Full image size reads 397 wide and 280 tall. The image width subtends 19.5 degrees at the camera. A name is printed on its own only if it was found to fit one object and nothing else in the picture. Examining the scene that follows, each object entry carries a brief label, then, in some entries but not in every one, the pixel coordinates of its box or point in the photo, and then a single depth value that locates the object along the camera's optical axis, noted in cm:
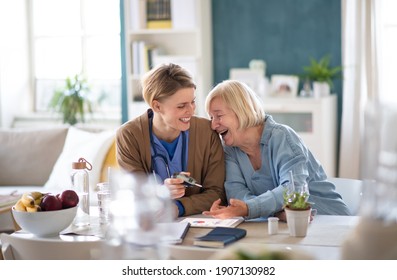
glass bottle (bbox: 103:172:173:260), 254
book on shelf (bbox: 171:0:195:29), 969
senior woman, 463
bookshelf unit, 973
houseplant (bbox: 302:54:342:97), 924
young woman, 476
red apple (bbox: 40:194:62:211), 409
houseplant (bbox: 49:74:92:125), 1045
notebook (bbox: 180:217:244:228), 421
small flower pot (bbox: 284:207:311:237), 390
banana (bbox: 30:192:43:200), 417
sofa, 776
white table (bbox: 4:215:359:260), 330
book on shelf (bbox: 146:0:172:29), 991
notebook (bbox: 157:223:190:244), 387
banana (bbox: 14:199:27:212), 409
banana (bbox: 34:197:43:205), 415
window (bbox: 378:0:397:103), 925
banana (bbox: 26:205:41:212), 405
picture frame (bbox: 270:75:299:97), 953
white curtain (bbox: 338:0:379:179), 904
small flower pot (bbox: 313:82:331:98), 923
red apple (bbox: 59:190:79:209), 415
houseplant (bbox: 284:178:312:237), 390
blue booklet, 369
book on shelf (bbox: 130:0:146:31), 992
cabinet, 897
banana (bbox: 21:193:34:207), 408
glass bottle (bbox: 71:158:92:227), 451
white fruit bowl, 402
